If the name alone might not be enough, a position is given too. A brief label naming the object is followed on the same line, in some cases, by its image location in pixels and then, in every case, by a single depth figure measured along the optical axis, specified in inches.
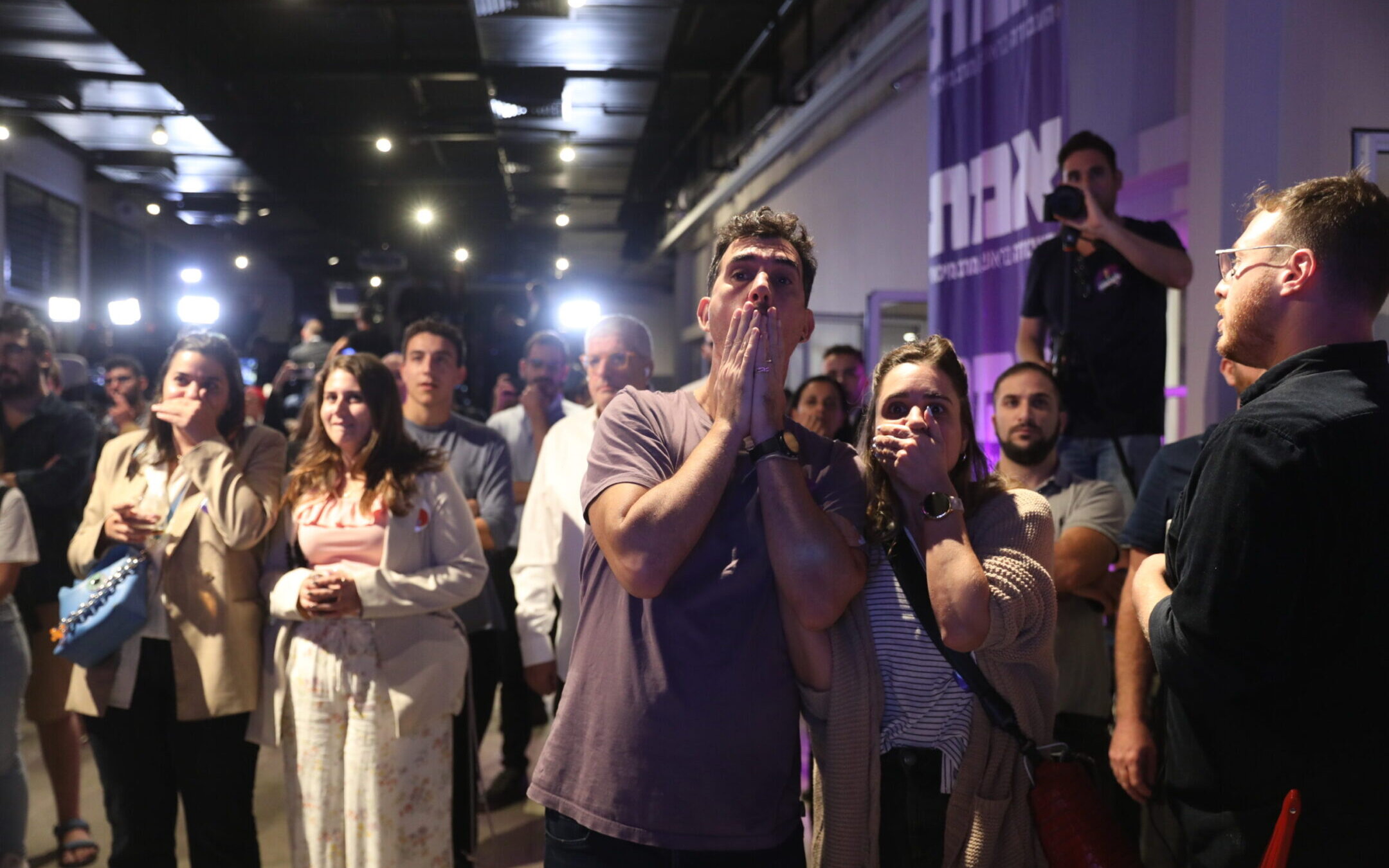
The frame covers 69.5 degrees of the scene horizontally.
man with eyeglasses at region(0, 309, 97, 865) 151.6
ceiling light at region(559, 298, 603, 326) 781.3
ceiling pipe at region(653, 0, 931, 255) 243.9
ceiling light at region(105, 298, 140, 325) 444.8
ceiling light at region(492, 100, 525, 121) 385.1
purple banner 129.0
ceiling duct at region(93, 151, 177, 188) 461.4
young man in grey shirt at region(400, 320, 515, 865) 144.3
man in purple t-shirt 57.9
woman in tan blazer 108.0
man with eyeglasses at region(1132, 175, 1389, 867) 51.5
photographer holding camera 113.3
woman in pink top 104.3
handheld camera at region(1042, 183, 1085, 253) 113.2
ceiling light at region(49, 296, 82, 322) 410.6
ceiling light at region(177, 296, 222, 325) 608.4
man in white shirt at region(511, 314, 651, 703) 118.3
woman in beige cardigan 65.0
